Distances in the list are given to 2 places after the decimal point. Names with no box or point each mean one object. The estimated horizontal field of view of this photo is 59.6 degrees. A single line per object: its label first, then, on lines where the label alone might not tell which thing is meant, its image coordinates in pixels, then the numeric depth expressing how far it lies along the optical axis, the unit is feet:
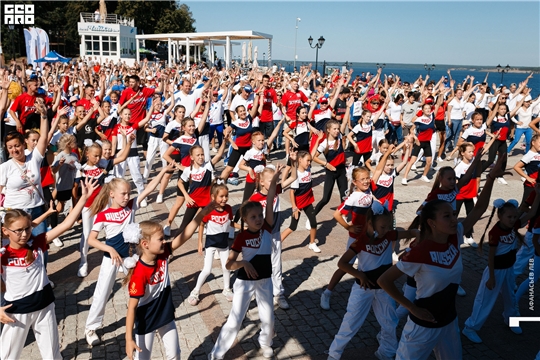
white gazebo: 112.06
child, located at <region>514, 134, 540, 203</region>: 26.63
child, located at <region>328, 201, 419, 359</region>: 15.23
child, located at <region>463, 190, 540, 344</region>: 17.25
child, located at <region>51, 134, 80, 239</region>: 24.85
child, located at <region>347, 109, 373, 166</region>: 35.71
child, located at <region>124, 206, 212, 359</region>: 12.88
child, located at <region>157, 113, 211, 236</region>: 29.04
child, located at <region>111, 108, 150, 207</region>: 31.01
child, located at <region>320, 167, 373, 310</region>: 19.89
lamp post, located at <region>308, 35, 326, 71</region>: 83.07
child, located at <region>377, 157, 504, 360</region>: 12.29
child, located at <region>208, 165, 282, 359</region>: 15.33
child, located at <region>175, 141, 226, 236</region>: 24.07
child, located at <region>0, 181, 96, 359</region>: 13.25
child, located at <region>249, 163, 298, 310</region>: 20.02
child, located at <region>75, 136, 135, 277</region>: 21.56
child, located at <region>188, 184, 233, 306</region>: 19.48
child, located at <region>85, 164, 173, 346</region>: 16.94
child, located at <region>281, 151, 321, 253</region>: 24.41
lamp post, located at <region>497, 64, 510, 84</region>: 97.96
